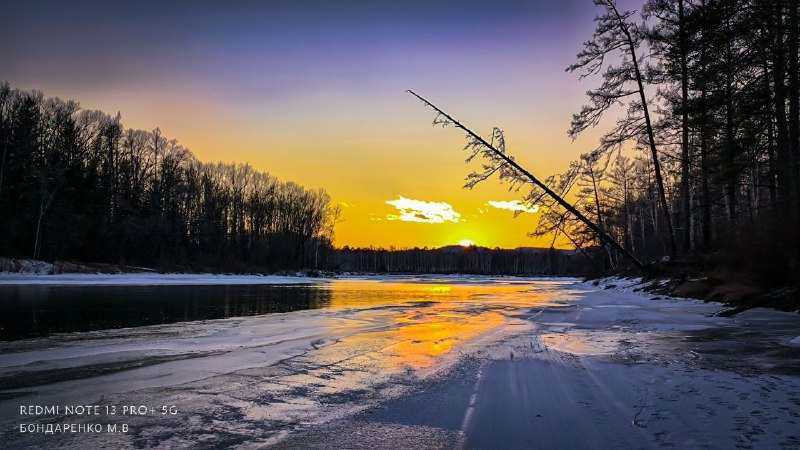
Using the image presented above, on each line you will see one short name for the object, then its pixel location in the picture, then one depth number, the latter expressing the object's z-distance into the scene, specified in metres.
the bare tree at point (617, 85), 17.95
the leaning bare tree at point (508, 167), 16.66
